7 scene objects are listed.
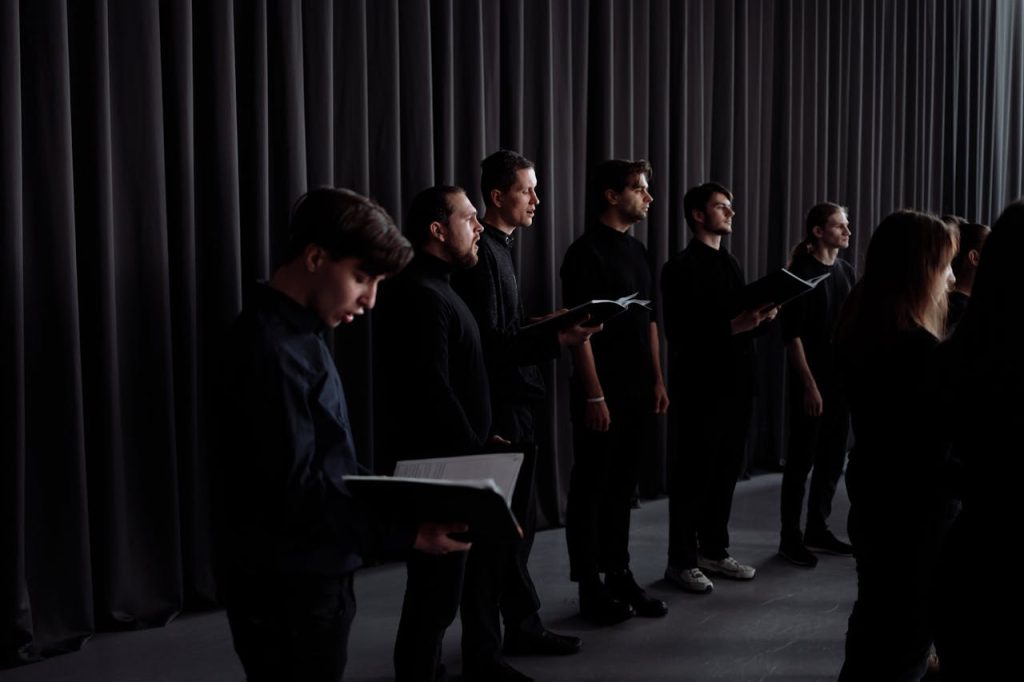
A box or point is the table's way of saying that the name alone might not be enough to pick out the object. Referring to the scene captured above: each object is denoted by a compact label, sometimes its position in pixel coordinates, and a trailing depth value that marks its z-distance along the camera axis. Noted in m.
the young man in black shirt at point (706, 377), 3.52
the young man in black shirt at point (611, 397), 3.23
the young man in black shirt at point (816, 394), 3.86
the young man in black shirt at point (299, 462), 1.53
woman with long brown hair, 1.97
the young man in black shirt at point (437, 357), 2.36
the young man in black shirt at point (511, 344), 2.76
